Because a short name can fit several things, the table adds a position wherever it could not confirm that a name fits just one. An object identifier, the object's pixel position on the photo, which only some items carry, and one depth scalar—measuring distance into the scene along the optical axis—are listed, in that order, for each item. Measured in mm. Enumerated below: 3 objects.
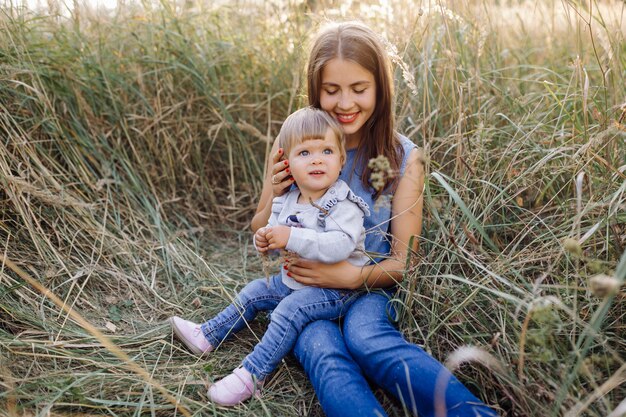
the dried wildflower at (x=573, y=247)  1212
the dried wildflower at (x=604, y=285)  994
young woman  1550
